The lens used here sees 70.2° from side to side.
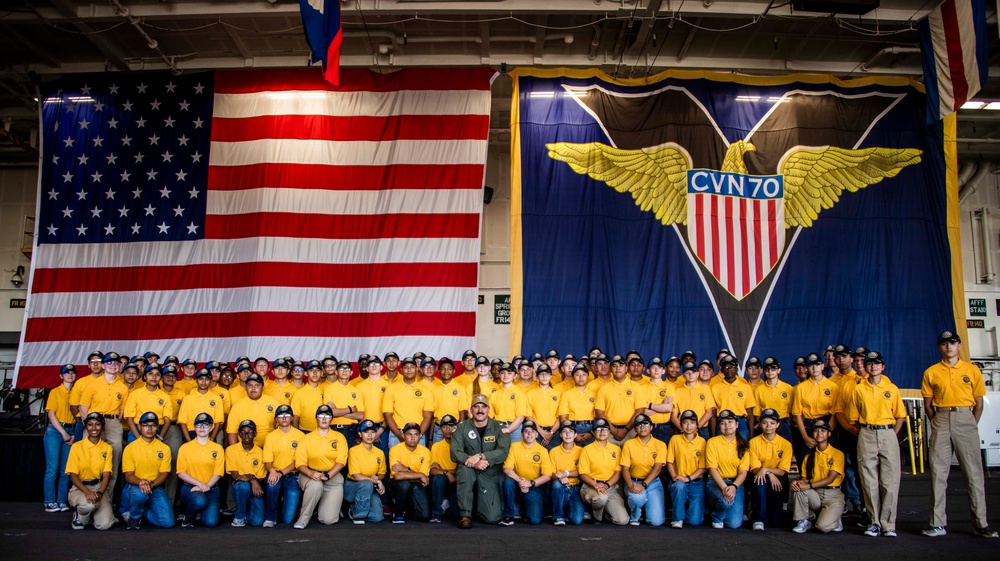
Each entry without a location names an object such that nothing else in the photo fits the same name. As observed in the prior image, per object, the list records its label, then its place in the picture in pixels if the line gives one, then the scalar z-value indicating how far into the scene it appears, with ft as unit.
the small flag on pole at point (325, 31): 27.50
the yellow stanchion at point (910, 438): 37.88
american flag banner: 34.71
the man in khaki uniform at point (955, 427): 21.21
